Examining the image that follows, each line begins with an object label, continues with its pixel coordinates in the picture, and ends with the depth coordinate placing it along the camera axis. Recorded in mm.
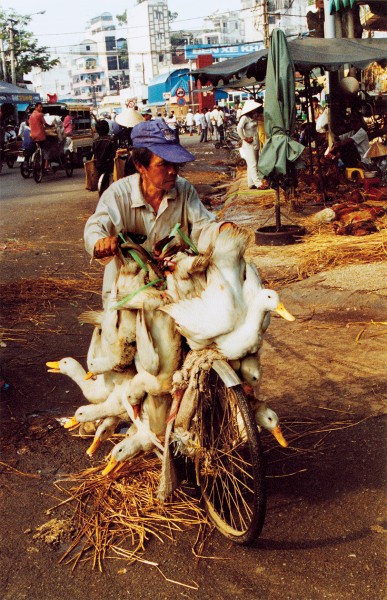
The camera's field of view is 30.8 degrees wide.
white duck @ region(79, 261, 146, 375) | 3393
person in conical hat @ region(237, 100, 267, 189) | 15555
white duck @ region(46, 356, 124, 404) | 3765
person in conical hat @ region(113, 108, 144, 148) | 14461
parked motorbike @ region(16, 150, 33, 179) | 21953
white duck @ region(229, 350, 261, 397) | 3174
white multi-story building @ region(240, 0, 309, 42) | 73988
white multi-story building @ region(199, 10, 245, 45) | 104250
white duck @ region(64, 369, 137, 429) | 3633
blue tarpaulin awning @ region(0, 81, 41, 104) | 40659
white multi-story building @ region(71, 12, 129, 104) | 125250
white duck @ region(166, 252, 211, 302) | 3160
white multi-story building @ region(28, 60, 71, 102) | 143962
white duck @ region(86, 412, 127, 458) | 3779
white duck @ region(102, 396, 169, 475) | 3455
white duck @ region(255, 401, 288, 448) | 3221
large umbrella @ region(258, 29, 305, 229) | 9555
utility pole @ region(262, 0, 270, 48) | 29516
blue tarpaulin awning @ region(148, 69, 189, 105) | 62125
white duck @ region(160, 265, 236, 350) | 3064
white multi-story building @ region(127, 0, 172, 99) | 68938
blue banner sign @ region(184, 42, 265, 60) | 62500
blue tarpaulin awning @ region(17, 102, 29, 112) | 55797
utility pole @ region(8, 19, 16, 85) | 52000
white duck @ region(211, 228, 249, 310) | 3117
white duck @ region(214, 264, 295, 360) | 2988
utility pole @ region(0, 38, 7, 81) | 53156
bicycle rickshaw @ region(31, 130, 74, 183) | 20844
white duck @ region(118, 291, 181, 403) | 3279
